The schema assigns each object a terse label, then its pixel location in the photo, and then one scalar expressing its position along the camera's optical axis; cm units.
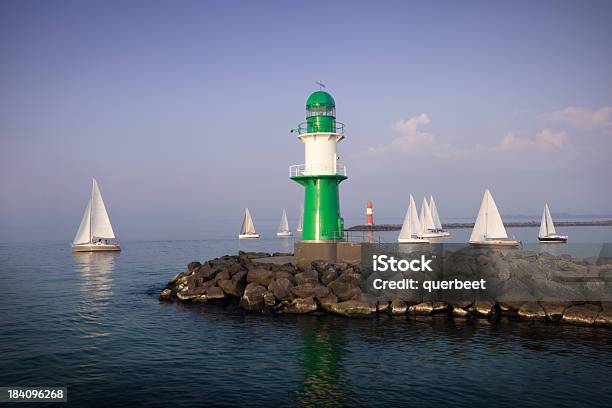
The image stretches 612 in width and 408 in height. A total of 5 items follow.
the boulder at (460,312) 1942
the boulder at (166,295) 2450
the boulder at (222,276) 2366
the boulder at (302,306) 2016
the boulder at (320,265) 2300
